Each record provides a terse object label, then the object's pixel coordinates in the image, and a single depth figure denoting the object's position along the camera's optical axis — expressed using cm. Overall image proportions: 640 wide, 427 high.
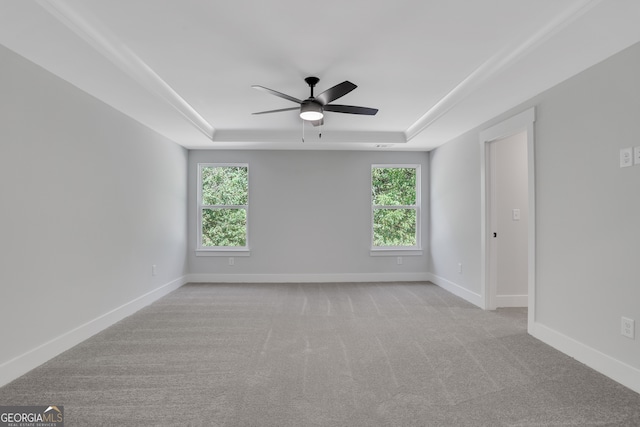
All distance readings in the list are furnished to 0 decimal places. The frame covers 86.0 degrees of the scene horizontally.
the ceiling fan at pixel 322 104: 283
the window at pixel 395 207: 594
